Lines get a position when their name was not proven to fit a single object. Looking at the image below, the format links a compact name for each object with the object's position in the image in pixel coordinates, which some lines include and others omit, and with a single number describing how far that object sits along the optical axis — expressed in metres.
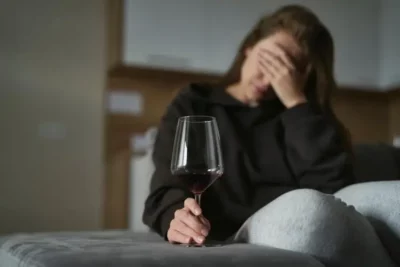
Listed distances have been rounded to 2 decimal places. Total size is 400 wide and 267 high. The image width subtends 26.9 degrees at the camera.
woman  1.75
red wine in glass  1.46
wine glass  1.46
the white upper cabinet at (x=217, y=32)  3.99
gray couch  1.25
